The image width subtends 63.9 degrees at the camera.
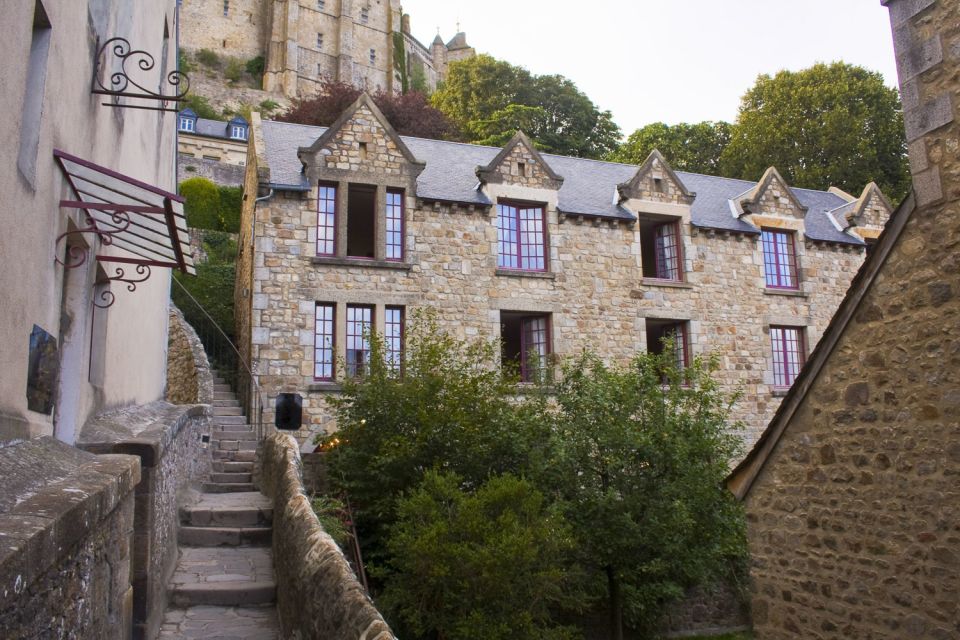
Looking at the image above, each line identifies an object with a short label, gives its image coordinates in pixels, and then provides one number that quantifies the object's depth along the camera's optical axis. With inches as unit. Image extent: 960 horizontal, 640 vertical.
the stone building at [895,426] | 233.5
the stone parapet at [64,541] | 97.7
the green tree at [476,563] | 329.1
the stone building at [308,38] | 2498.8
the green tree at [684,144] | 1417.3
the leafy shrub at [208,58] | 2422.5
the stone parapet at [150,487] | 210.1
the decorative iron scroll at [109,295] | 239.5
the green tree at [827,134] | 1302.9
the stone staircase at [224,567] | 244.7
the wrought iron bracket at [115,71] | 211.4
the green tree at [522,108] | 1571.1
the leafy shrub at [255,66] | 2527.1
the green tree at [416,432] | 425.7
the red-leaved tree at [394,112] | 1441.9
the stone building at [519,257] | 569.3
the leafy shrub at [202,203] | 1132.4
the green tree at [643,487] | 426.9
